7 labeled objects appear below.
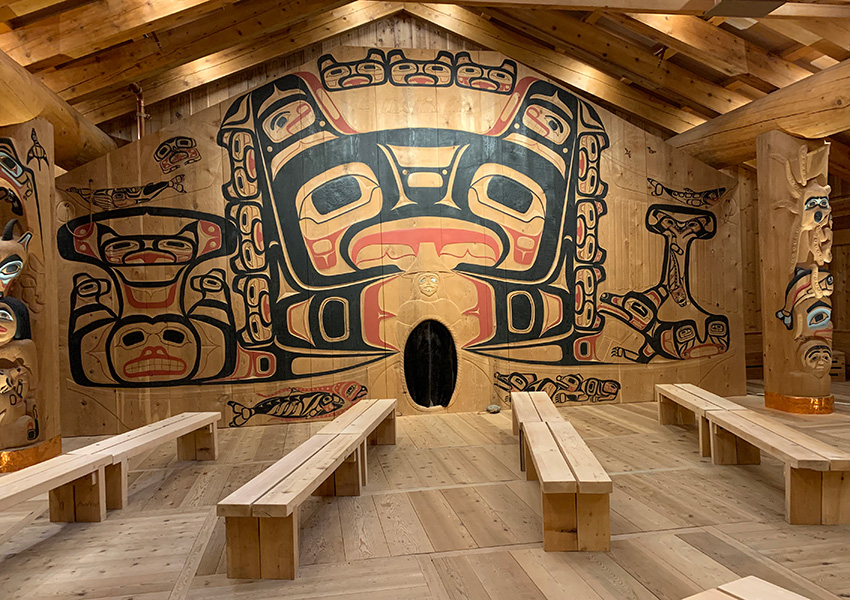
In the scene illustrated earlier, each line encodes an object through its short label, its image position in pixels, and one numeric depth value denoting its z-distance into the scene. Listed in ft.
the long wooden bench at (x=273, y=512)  8.39
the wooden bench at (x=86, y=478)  9.46
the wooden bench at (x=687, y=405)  14.51
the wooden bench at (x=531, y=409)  13.62
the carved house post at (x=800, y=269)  18.72
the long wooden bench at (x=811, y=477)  9.68
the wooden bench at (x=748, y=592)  5.31
